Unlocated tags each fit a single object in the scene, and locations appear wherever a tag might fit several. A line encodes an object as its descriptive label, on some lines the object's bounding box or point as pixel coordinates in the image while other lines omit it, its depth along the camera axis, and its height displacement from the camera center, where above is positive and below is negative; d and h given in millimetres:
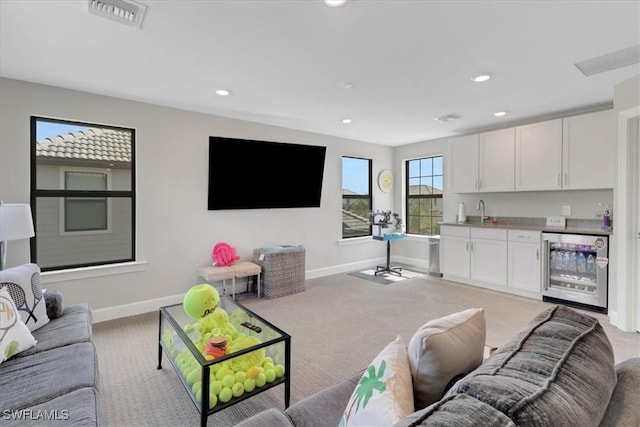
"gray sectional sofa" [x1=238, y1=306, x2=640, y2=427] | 570 -362
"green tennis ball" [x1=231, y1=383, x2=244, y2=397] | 1680 -967
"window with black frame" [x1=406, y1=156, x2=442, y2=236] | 5801 +381
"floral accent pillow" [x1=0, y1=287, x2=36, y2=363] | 1649 -674
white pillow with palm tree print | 796 -501
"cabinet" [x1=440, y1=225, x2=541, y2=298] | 4008 -604
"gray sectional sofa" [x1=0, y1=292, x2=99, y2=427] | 1241 -814
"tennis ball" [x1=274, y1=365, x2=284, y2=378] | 1839 -947
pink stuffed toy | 3943 -545
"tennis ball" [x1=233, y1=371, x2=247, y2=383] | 1715 -919
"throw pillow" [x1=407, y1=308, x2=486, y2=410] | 917 -437
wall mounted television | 4016 +558
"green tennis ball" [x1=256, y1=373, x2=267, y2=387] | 1760 -957
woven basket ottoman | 4105 -770
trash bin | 5285 -721
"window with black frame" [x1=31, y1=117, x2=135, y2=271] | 3107 +272
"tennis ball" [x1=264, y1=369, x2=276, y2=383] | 1804 -951
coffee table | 1622 -867
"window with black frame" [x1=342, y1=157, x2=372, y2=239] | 5676 +328
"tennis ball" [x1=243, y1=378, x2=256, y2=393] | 1722 -967
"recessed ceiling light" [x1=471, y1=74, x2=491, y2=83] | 2814 +1284
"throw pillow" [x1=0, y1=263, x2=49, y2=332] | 1938 -538
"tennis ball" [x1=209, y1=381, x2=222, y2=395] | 1635 -932
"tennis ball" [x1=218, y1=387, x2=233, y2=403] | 1641 -976
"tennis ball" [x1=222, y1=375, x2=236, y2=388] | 1671 -917
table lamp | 2271 -93
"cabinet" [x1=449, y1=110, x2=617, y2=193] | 3604 +795
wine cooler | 3461 -647
